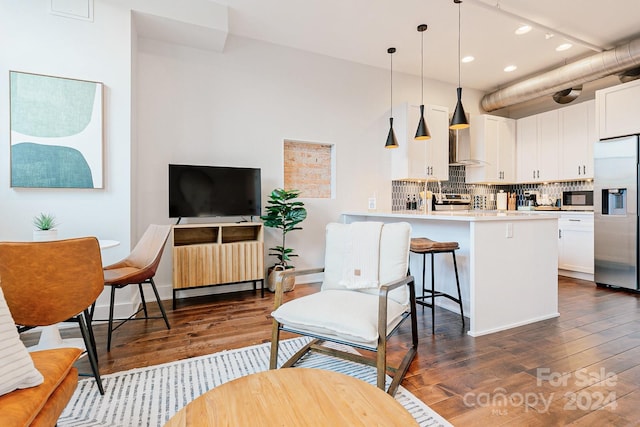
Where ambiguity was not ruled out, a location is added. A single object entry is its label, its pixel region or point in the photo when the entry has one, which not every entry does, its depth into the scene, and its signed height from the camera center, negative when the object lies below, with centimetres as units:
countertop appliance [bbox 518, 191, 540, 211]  578 +21
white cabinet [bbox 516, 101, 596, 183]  503 +114
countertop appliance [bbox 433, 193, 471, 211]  561 +19
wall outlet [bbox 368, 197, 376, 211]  488 +15
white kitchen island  271 -50
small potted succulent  224 -13
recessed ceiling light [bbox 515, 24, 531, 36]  395 +227
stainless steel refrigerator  409 +2
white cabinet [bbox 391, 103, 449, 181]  506 +106
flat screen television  369 +26
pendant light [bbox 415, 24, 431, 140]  394 +103
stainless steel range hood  585 +120
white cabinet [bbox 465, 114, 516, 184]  573 +116
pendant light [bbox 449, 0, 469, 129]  348 +104
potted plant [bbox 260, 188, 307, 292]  408 -5
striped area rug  164 -103
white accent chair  175 -57
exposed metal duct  403 +195
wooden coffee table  101 -65
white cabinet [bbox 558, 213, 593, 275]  465 -45
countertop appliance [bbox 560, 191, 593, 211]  512 +19
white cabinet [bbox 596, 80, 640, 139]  407 +134
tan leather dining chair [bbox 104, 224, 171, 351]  247 -46
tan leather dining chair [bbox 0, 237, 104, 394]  163 -35
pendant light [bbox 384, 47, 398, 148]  441 +99
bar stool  281 -31
